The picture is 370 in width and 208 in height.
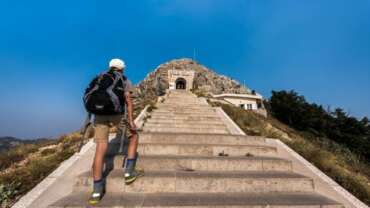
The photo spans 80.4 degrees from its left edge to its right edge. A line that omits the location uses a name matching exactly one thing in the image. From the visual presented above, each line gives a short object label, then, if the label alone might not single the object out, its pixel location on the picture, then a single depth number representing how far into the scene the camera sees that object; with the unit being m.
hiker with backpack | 2.95
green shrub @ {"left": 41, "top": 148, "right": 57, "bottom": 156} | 5.30
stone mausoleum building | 37.91
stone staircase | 2.99
